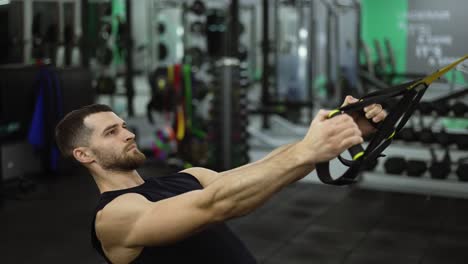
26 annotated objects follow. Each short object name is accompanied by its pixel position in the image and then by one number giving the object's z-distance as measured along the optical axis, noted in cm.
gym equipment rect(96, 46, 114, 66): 709
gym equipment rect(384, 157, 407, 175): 485
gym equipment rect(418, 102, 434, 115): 495
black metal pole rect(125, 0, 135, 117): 703
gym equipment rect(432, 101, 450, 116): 493
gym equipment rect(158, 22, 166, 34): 845
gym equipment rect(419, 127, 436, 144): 486
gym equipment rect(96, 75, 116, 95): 689
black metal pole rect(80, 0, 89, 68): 665
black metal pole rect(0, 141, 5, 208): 470
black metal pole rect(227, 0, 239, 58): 594
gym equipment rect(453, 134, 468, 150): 472
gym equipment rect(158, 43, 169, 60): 844
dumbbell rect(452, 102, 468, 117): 492
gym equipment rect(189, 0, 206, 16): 671
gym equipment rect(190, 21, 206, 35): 721
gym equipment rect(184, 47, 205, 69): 699
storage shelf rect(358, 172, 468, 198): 495
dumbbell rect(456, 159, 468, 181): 454
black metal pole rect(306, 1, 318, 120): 724
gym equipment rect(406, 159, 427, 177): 480
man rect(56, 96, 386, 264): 117
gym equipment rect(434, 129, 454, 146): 479
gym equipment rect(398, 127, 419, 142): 492
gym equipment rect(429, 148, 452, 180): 471
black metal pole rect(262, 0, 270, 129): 739
